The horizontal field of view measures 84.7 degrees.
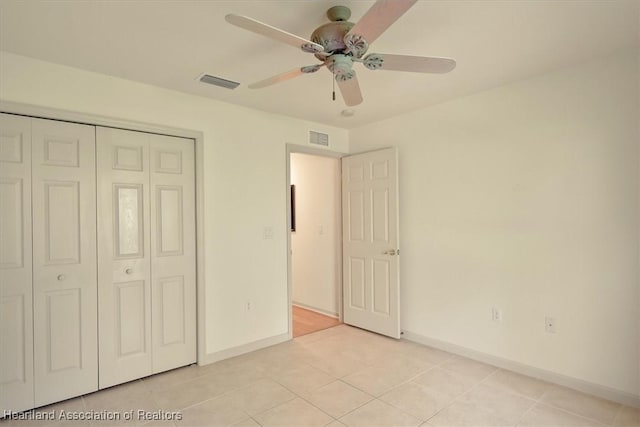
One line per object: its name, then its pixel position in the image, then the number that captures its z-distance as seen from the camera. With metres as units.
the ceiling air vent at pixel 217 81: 2.73
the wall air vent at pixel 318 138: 4.00
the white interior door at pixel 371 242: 3.72
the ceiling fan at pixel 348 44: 1.46
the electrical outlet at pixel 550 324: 2.71
